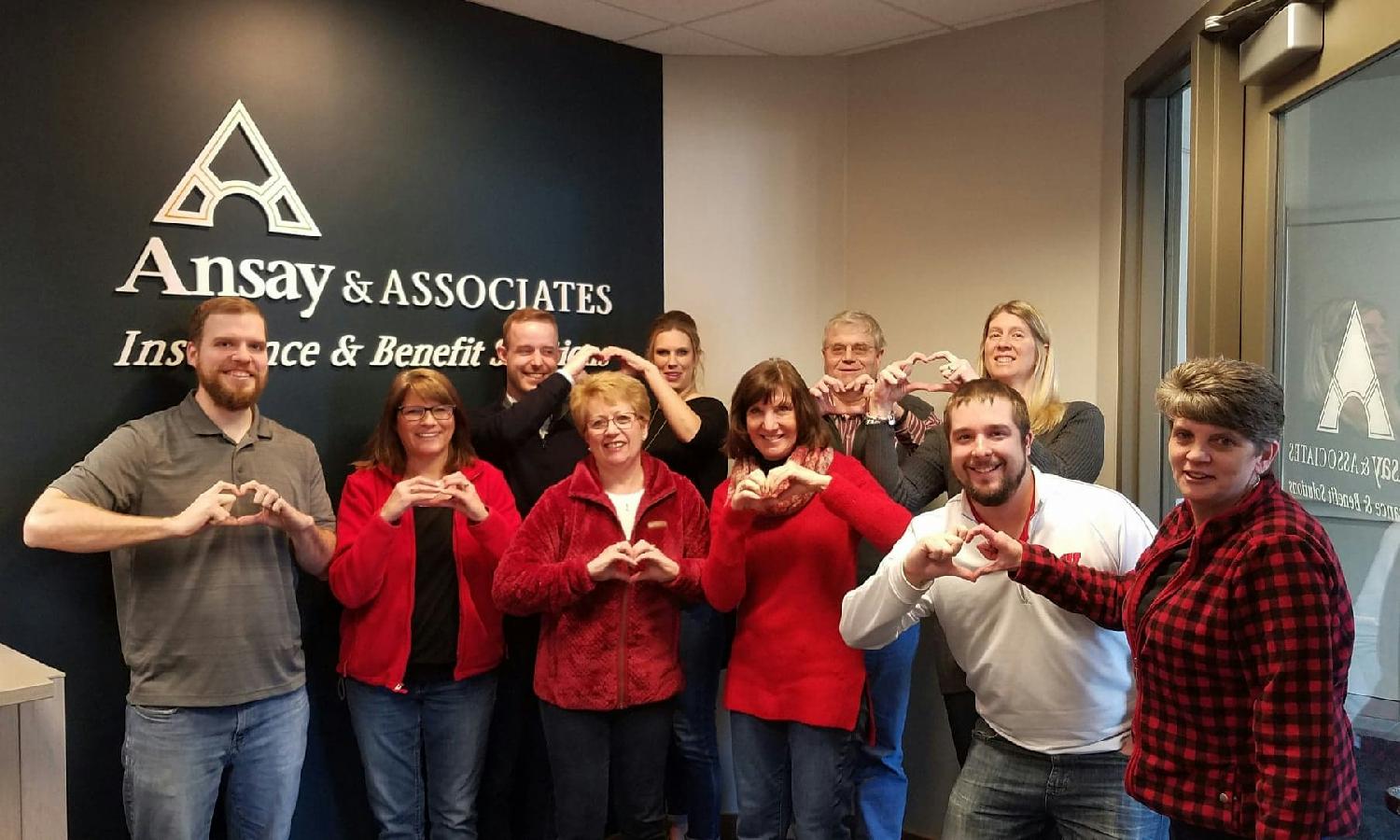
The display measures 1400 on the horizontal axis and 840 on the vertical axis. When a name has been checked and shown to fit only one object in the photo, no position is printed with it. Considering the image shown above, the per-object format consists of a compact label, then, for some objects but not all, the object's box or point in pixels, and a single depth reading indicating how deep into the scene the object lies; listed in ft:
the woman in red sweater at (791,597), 8.15
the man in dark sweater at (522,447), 10.25
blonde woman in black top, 10.14
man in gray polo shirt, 8.09
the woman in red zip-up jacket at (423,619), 9.30
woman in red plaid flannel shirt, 5.09
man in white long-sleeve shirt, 6.90
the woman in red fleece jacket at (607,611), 8.57
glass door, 6.43
